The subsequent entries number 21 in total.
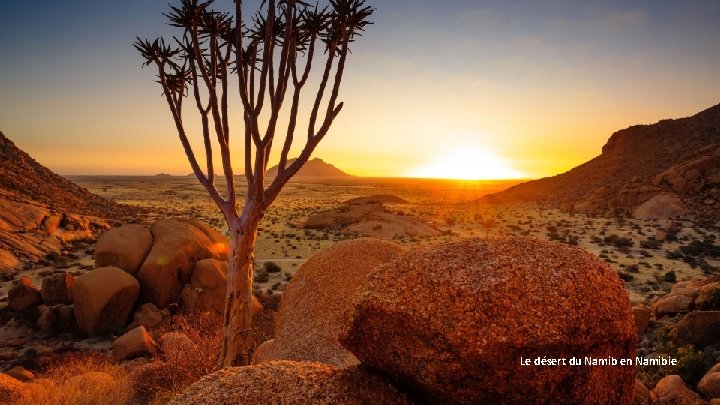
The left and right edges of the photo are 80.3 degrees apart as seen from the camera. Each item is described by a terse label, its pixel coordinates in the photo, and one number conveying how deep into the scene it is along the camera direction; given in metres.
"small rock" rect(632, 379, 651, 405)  6.20
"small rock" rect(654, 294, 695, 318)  10.77
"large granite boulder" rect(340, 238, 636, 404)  3.15
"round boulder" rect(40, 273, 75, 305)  13.72
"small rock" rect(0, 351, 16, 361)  11.03
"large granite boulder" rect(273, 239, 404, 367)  8.05
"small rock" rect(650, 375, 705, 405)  6.53
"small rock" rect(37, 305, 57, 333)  12.79
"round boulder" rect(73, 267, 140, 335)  12.62
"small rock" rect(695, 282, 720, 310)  9.96
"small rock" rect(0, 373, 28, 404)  7.01
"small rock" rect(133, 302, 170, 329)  13.18
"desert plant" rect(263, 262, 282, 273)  20.39
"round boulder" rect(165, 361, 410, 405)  3.28
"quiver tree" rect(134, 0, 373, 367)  7.76
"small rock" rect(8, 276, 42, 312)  13.55
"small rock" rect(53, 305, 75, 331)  12.91
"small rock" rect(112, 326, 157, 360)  10.88
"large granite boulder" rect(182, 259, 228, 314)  13.92
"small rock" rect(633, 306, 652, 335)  10.20
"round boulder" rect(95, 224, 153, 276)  14.40
